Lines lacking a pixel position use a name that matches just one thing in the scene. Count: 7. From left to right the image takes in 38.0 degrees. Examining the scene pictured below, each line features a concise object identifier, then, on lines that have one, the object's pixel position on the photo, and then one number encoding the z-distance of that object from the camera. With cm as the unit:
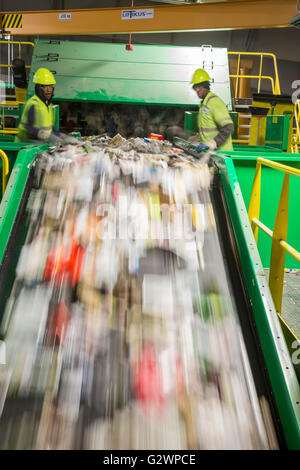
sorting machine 184
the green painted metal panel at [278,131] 575
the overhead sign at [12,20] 706
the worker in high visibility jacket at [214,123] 509
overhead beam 582
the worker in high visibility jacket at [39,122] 488
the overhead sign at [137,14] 645
